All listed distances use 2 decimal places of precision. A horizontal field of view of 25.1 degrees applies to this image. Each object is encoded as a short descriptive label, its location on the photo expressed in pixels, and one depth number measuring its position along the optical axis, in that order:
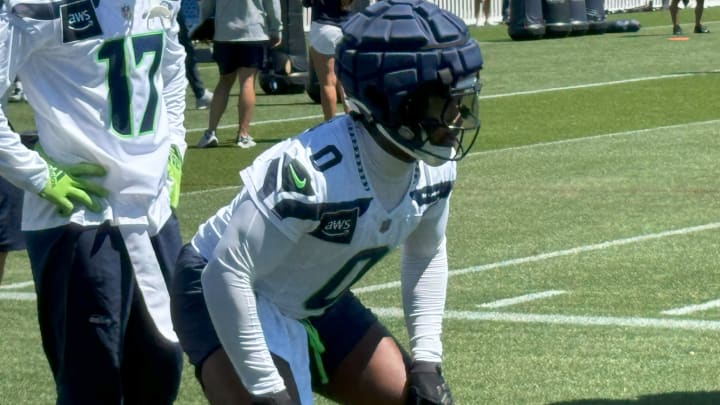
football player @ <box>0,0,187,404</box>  4.66
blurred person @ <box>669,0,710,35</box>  30.00
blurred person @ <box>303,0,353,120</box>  14.40
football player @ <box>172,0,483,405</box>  3.97
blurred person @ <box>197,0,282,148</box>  14.74
